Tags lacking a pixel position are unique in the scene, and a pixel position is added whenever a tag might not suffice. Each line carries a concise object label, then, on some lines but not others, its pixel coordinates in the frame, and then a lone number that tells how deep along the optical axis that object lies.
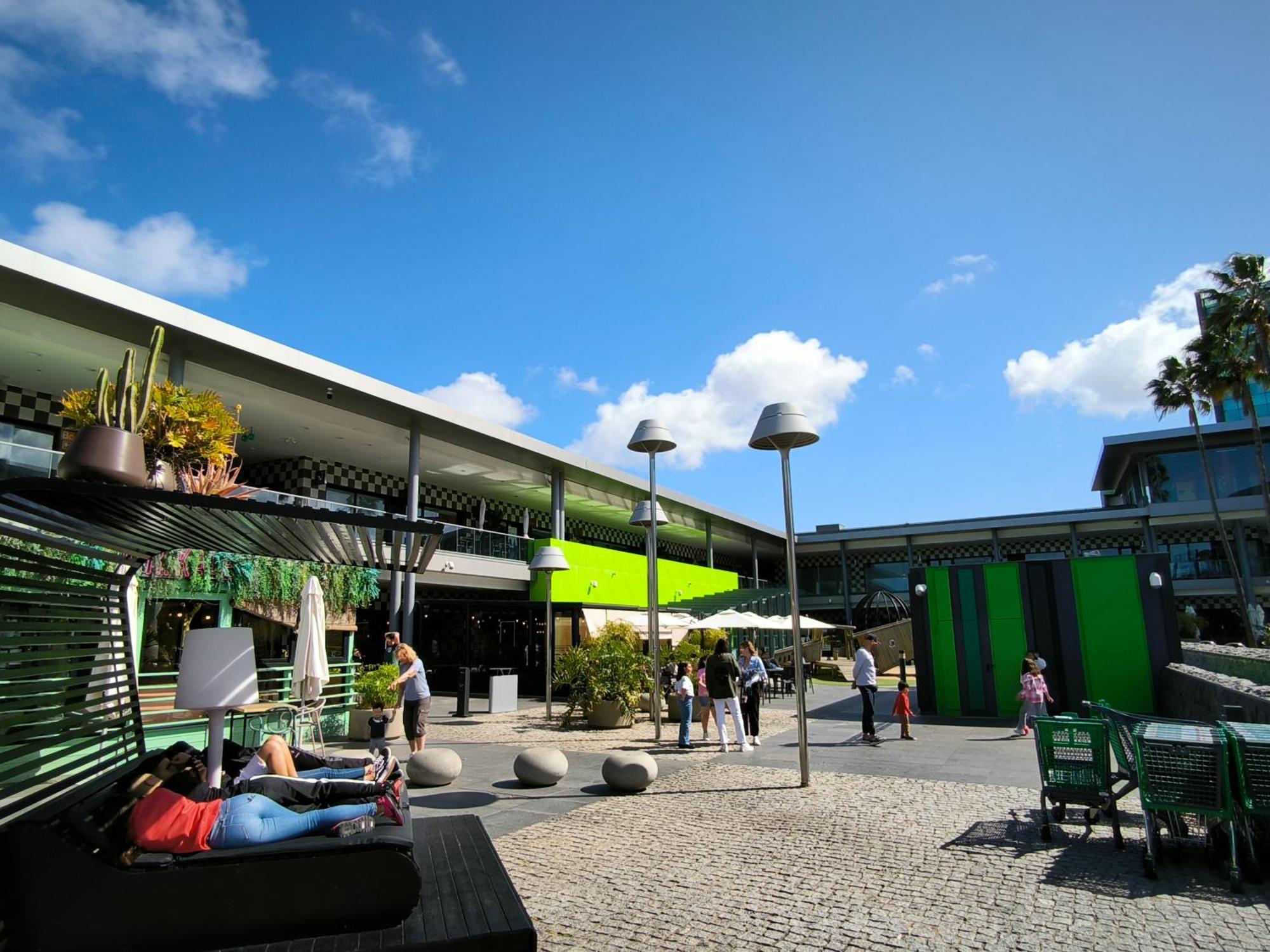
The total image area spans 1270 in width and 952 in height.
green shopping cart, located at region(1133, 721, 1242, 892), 5.00
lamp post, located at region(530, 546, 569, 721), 16.27
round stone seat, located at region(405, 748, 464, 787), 8.34
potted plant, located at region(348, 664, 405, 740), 12.24
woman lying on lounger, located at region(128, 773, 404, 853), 3.34
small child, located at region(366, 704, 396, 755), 8.89
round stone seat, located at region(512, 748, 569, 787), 8.46
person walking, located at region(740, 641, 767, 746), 12.19
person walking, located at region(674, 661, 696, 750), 11.30
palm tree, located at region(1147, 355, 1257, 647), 30.25
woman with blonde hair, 10.18
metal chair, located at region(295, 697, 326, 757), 11.16
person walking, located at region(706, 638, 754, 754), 10.78
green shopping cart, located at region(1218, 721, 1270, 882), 4.95
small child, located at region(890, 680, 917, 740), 12.18
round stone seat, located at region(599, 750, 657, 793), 8.12
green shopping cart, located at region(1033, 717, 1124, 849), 6.03
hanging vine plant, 12.53
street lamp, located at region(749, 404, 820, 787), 9.01
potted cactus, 3.52
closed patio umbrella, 10.52
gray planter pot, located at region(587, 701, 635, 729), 13.98
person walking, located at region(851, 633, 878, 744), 11.85
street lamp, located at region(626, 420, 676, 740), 11.95
